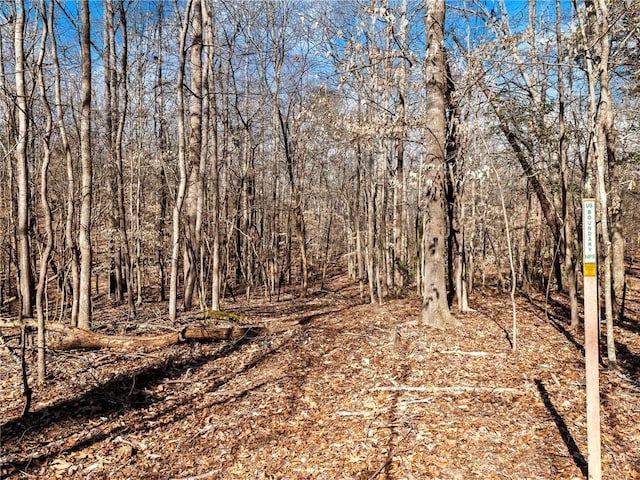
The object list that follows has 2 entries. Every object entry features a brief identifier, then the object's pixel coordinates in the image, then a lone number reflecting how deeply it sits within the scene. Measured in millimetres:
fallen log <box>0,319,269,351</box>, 6480
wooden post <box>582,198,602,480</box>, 2848
